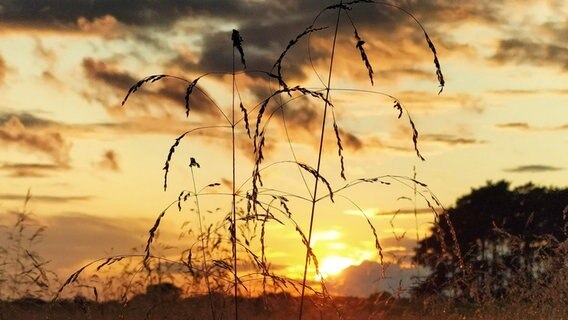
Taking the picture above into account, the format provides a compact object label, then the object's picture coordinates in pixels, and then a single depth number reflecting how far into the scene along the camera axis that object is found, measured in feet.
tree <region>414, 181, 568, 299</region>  116.26
